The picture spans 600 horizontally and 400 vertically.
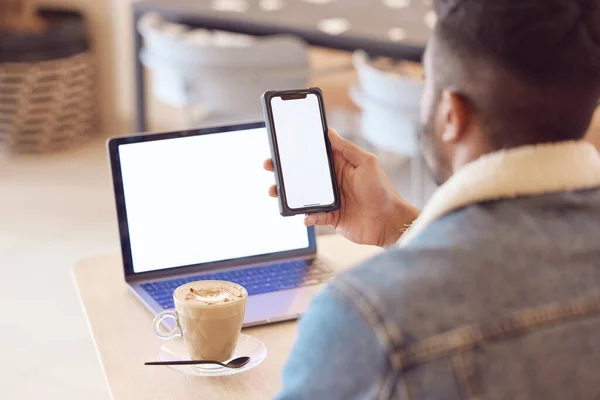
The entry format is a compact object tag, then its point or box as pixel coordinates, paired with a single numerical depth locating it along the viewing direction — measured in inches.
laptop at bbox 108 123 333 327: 71.9
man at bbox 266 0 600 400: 47.7
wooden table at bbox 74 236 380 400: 61.9
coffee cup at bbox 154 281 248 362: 62.5
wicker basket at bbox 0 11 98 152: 173.9
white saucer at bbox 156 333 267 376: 62.6
